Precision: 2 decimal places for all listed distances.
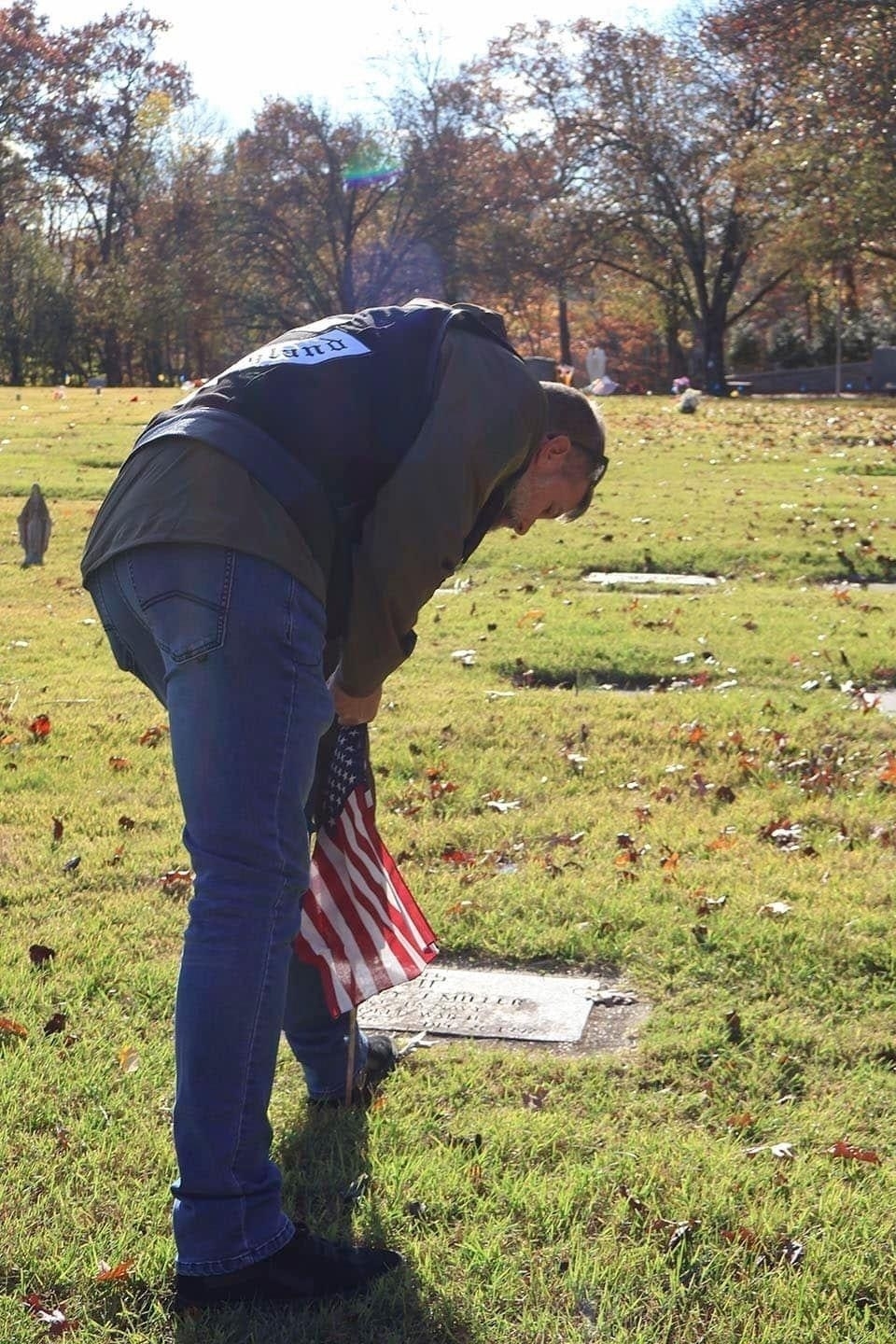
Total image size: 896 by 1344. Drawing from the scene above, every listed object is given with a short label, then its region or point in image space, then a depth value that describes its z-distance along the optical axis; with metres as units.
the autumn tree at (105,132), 46.91
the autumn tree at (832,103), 20.72
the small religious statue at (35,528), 10.55
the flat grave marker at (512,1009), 3.57
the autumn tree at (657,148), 38.22
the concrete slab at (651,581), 9.67
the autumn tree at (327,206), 39.62
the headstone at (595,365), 35.97
